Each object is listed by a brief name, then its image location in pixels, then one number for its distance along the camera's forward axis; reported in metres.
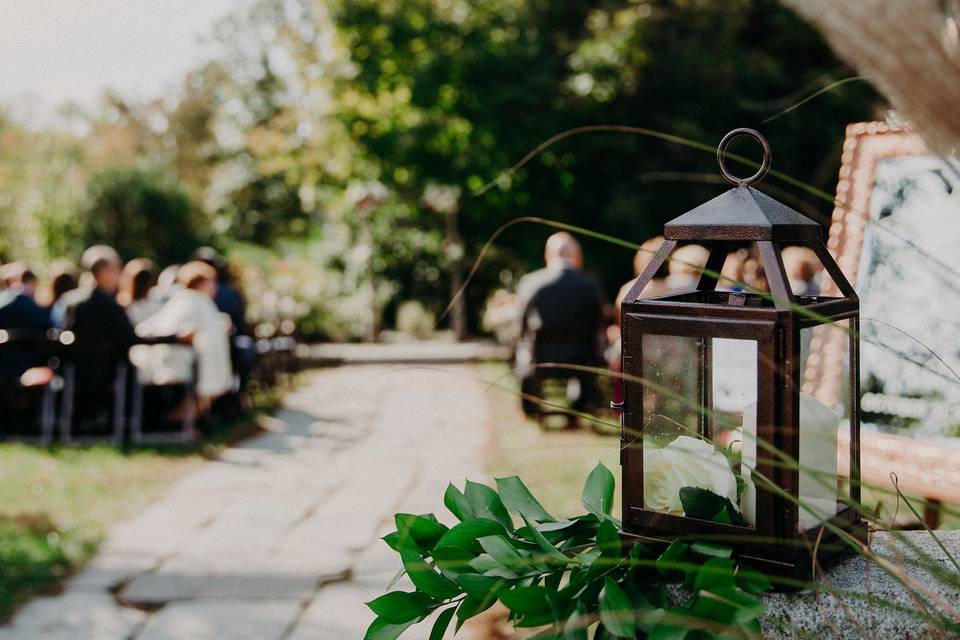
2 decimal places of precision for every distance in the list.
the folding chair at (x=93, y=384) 7.55
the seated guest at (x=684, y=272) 5.36
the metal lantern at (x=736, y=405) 1.30
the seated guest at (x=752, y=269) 5.27
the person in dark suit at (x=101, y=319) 7.44
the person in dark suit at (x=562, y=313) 7.39
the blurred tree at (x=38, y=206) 17.44
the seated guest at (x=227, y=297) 9.03
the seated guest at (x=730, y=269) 4.74
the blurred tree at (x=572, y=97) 13.24
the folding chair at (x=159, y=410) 7.70
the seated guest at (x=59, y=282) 8.43
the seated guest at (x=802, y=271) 5.94
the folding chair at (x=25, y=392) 7.71
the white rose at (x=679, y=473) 1.38
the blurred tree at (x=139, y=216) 18.19
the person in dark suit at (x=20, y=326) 7.84
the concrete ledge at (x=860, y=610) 1.29
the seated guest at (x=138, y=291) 8.22
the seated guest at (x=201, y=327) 7.80
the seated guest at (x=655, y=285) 5.57
